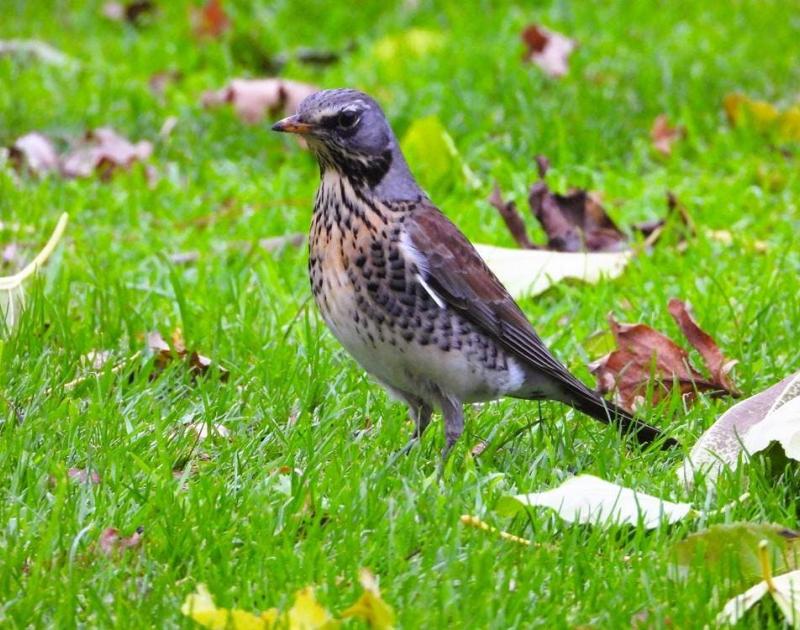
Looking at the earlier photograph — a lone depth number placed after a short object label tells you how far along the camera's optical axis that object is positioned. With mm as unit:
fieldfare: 8875
